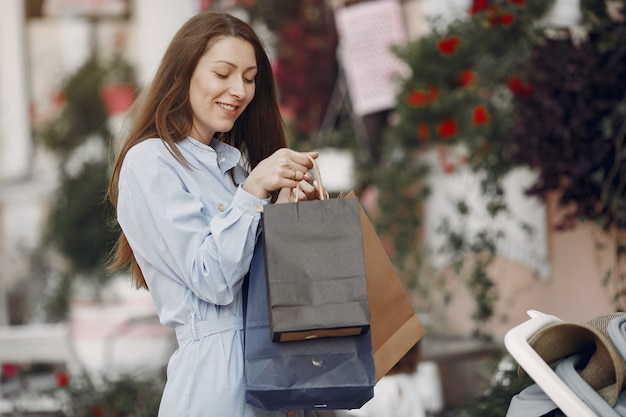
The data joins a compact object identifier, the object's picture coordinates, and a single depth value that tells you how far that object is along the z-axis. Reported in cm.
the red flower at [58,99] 1044
